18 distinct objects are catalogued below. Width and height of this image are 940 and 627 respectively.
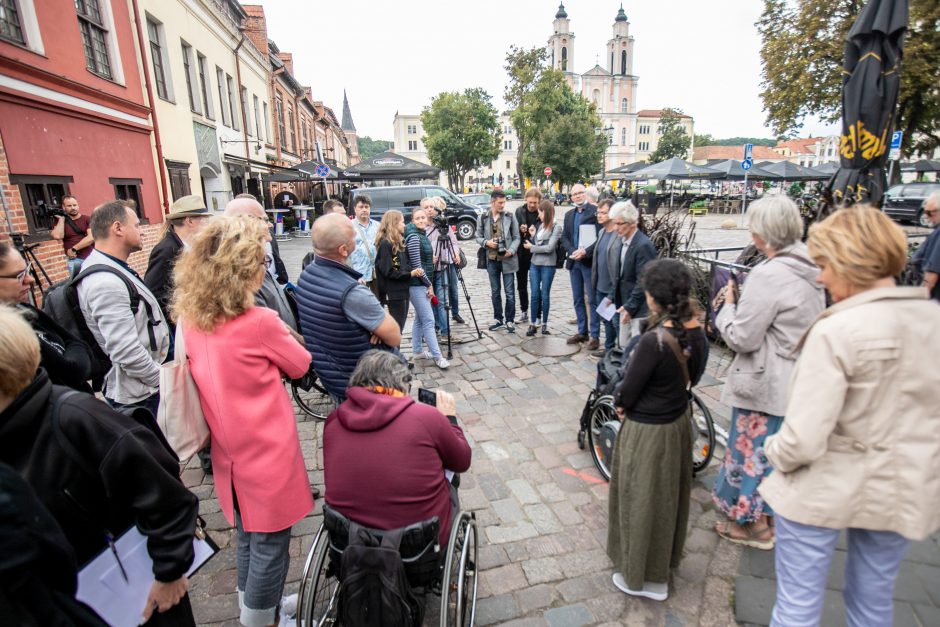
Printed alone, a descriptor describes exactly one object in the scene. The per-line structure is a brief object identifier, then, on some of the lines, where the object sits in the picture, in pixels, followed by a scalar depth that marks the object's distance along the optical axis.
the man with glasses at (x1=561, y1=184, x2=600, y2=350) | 5.90
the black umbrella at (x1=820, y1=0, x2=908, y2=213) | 3.70
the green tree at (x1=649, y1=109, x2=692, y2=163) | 68.88
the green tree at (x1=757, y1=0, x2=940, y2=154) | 12.99
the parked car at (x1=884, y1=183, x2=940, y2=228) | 18.38
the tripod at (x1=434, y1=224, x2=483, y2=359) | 5.92
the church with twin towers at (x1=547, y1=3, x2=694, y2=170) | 85.62
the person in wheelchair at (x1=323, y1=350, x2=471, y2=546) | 1.76
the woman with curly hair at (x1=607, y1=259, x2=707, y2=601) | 2.21
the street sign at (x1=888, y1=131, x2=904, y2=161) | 11.00
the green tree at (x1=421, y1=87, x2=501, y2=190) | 48.28
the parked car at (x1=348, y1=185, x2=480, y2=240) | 16.77
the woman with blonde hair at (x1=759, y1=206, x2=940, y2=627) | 1.50
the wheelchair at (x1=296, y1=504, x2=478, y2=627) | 1.78
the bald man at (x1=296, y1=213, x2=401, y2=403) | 2.78
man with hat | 3.45
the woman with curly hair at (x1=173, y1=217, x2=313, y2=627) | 1.95
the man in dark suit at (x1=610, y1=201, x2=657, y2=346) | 4.30
